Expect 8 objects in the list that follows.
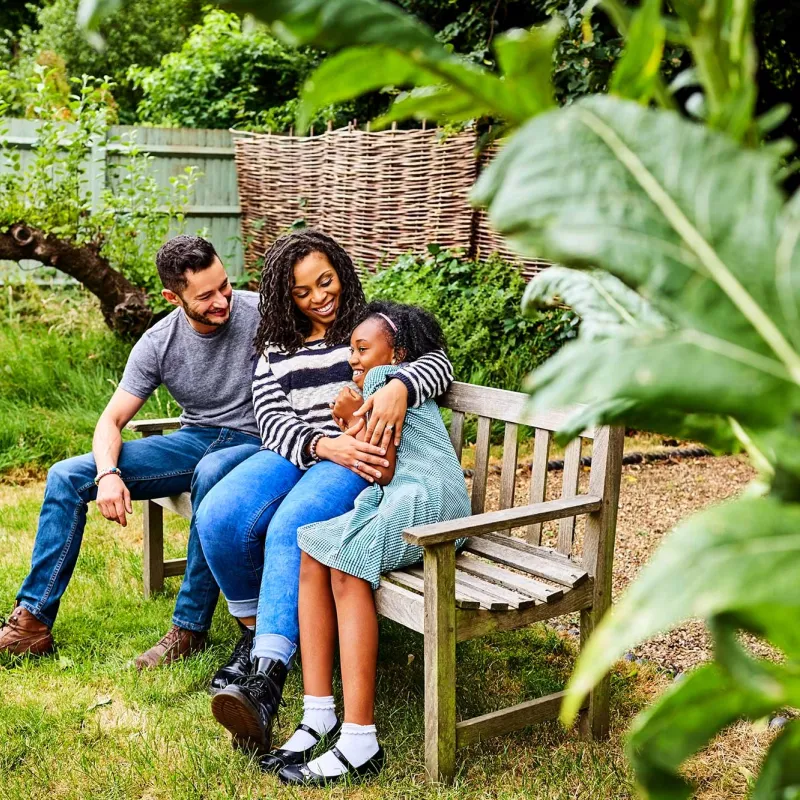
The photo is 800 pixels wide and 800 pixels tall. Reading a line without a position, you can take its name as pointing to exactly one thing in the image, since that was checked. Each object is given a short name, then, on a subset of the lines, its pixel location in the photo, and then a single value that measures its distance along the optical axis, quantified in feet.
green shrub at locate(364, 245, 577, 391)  18.99
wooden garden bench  7.51
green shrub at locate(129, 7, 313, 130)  33.73
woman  8.41
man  10.27
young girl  7.81
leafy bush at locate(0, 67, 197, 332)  19.57
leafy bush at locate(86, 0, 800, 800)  1.51
